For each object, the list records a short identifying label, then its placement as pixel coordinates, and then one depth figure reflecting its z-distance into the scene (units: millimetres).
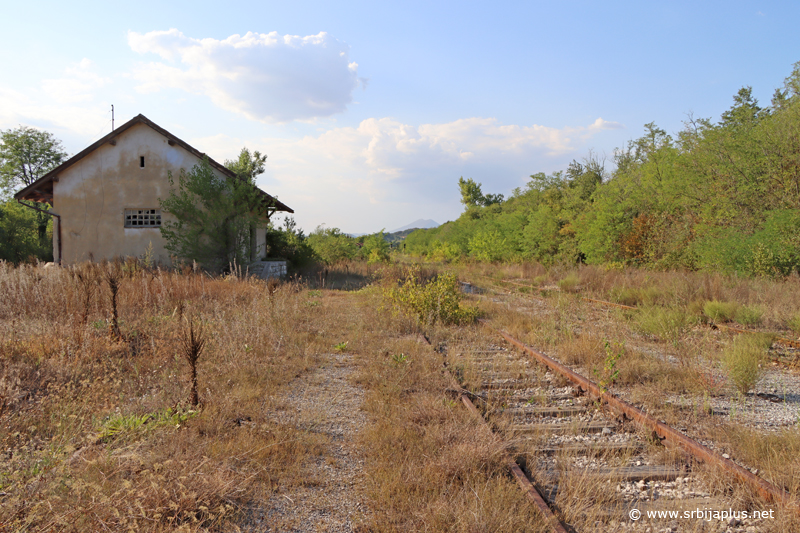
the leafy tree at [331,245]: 27172
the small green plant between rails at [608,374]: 4762
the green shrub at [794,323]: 8070
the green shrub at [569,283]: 16234
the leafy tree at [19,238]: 27375
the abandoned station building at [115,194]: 17078
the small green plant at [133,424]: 3572
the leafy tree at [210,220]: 16188
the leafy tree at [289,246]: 22859
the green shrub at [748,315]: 8594
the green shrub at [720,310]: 9062
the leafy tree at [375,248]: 30172
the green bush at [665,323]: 7566
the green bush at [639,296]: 11570
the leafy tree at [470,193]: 68875
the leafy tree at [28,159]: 37500
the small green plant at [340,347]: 7430
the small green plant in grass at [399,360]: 6090
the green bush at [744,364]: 5055
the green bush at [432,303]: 9305
